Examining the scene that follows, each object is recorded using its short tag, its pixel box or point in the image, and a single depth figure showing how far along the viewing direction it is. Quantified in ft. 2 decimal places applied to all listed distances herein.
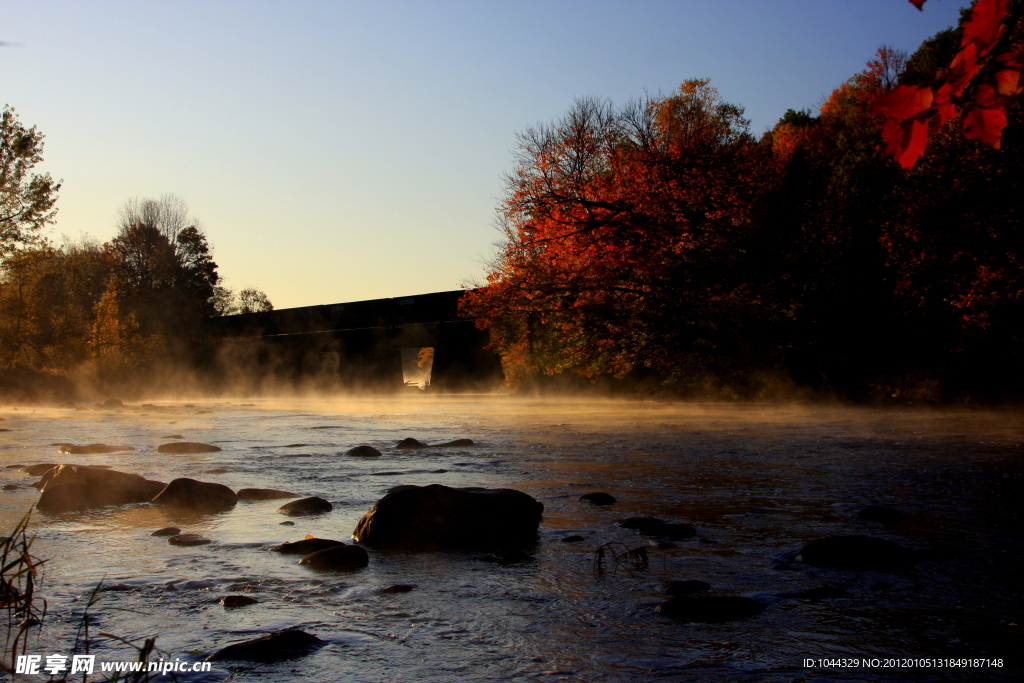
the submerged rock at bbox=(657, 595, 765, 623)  15.03
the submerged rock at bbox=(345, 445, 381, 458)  43.39
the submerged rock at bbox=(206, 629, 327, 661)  12.94
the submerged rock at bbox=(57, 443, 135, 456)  45.73
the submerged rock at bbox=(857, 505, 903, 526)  23.62
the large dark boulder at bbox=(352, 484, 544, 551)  21.13
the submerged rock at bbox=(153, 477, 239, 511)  26.78
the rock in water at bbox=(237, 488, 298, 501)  28.78
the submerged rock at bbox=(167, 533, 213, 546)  21.31
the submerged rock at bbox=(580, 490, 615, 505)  27.14
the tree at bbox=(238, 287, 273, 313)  282.36
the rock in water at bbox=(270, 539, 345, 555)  20.06
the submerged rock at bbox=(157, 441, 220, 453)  45.27
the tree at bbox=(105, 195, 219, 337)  171.42
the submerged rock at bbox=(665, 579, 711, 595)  16.61
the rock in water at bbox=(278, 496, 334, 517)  25.67
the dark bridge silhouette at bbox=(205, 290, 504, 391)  136.98
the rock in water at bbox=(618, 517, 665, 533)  22.32
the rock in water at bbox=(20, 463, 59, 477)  35.22
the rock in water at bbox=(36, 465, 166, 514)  26.53
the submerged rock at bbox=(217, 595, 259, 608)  15.71
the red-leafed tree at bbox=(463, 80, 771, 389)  77.97
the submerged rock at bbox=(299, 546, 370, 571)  18.67
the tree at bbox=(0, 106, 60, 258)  88.28
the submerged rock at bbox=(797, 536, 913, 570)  18.48
